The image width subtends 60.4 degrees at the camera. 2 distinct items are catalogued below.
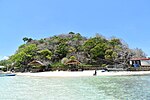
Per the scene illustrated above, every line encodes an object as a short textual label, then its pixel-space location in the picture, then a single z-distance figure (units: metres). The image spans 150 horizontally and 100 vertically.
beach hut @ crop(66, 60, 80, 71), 24.15
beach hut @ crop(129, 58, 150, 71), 24.33
